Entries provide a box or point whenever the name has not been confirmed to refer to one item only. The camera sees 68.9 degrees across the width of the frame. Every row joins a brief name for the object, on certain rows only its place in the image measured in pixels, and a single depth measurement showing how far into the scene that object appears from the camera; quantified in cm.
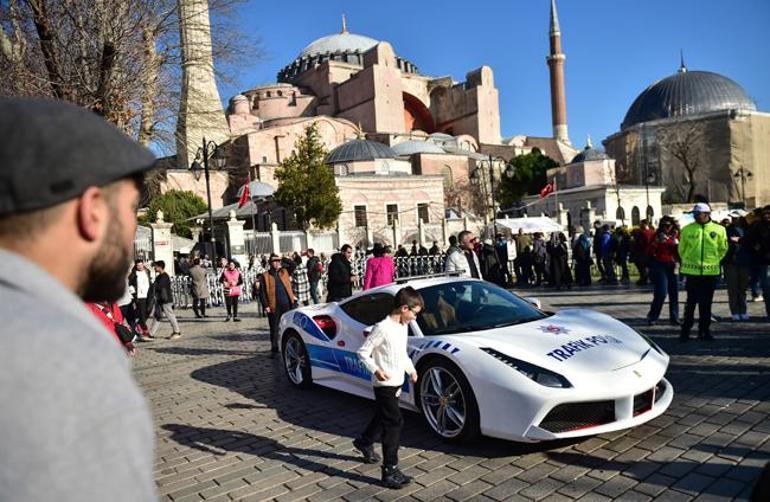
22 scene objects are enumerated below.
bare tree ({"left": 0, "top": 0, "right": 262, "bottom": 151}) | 1064
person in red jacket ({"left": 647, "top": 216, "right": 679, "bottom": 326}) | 923
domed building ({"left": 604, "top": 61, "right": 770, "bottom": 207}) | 5966
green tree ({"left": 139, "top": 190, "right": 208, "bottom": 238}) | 4106
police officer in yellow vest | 784
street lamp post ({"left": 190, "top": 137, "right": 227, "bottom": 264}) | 2049
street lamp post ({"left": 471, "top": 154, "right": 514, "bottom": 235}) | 5564
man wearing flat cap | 85
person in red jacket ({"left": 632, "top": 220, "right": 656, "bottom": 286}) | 1334
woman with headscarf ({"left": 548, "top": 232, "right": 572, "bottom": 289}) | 1648
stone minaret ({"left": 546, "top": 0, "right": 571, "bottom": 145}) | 7547
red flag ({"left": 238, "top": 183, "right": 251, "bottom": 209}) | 2934
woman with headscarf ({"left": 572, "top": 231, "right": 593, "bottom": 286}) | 1645
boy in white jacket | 409
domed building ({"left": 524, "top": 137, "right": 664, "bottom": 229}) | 4878
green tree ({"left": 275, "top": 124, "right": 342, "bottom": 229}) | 3519
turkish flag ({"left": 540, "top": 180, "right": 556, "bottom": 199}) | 3553
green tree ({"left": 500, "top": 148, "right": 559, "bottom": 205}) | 5906
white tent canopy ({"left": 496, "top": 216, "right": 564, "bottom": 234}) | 2745
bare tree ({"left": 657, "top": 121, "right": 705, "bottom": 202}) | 5962
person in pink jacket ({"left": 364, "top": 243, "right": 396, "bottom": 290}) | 949
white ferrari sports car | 430
